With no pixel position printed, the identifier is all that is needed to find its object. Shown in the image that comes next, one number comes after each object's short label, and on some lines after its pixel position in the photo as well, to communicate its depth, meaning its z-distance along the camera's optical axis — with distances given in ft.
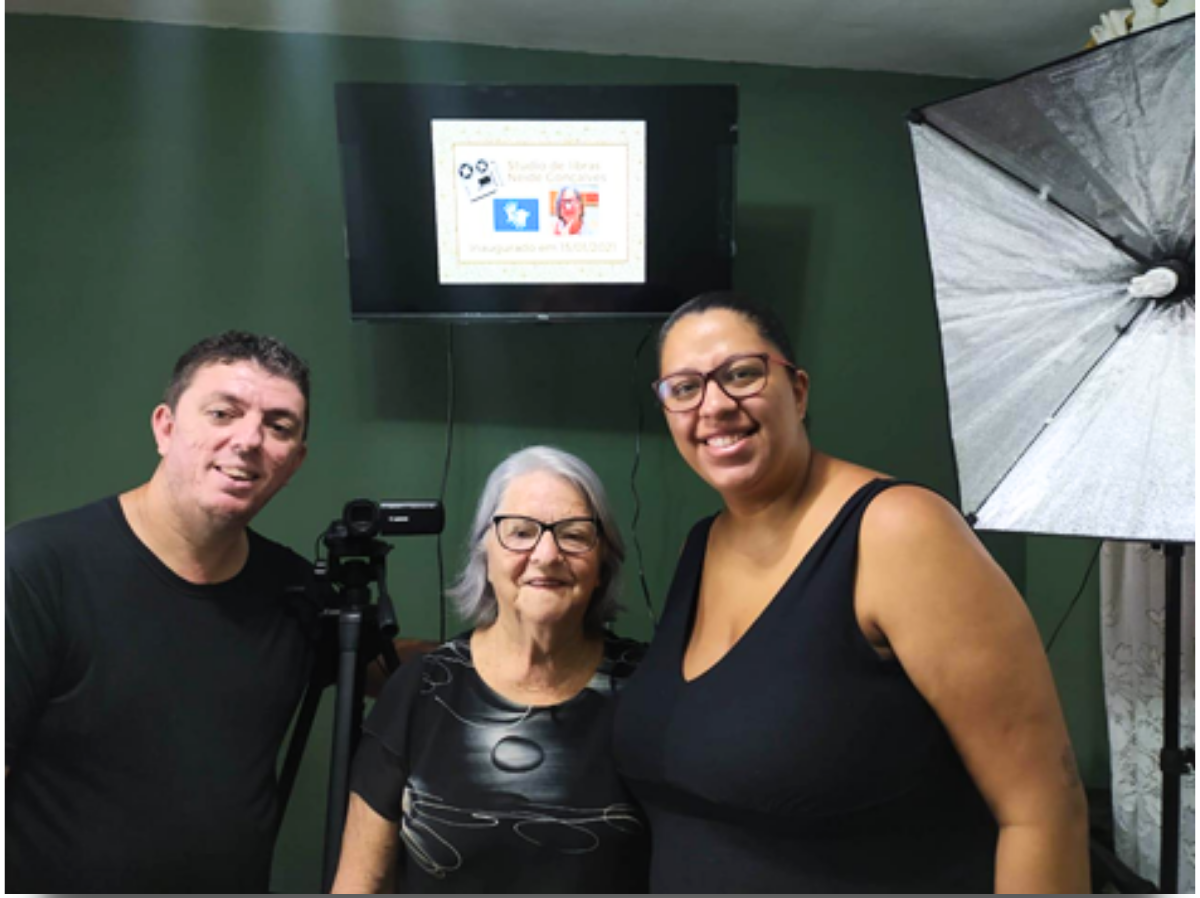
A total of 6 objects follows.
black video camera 4.49
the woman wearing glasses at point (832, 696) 3.27
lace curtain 5.69
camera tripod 4.32
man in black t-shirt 4.10
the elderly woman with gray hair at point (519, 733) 3.94
